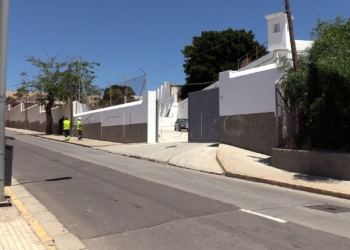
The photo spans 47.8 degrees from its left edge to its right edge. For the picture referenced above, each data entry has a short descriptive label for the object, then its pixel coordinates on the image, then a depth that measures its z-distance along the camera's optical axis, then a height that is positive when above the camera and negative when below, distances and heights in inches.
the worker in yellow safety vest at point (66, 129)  1214.1 +6.6
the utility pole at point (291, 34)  528.2 +141.8
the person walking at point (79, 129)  1212.2 +6.8
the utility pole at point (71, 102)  1382.8 +100.3
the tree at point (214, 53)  2128.4 +432.9
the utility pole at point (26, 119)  2086.1 +63.1
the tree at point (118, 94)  1178.0 +117.8
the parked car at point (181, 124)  1697.8 +33.4
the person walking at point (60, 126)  1508.9 +19.8
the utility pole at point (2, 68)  304.2 +49.0
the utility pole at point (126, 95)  1193.4 +109.1
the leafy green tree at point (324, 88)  420.5 +52.5
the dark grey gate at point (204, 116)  842.5 +36.1
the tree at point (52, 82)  1504.7 +190.0
